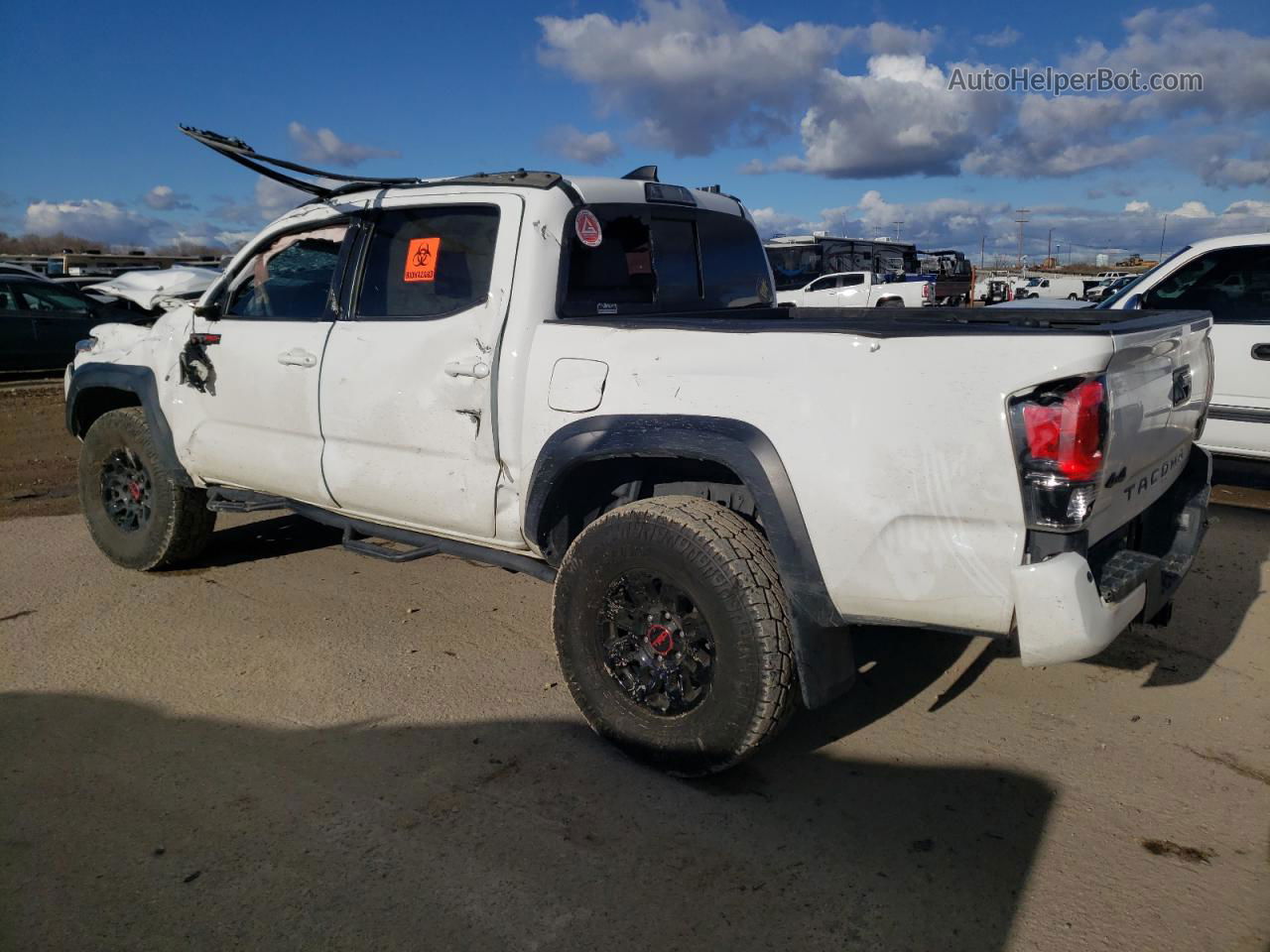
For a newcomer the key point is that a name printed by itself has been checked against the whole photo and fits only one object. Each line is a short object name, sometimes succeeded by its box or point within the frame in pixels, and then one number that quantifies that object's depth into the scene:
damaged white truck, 2.50
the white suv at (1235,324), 6.23
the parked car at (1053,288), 36.24
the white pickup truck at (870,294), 24.39
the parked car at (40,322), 13.17
